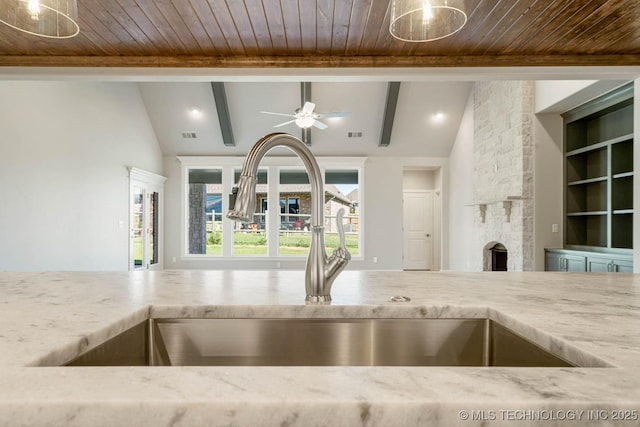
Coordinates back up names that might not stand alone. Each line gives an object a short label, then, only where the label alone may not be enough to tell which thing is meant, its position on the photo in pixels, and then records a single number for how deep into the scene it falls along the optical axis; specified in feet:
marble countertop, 1.54
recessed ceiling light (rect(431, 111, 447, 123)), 26.18
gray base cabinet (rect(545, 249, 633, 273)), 13.35
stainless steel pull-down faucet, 3.45
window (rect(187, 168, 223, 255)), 29.50
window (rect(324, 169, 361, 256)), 29.14
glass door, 23.89
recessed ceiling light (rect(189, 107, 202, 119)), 25.64
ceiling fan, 19.07
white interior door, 33.04
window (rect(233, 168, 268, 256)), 29.40
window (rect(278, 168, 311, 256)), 29.48
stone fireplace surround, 18.07
